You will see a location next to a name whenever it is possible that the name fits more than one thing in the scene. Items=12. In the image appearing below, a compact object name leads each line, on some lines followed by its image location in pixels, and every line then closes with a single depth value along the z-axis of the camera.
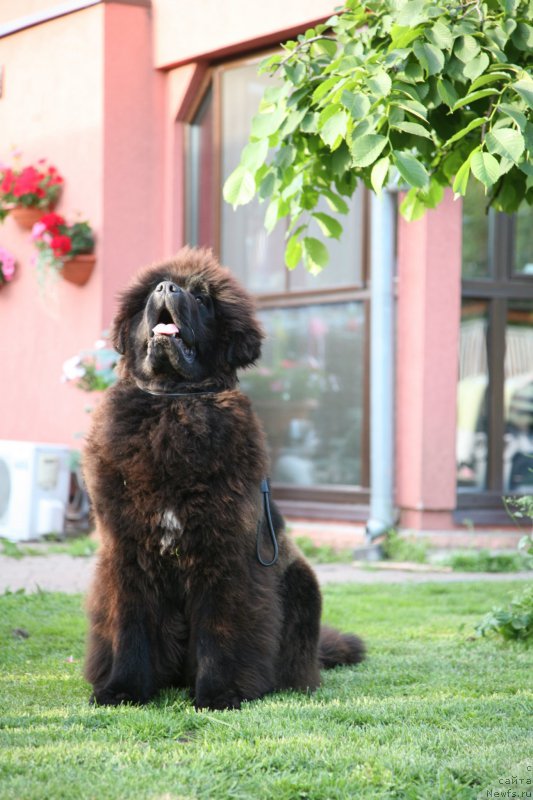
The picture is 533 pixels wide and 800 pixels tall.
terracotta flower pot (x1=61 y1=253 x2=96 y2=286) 17.13
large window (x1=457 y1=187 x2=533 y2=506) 15.74
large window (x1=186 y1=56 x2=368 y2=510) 15.92
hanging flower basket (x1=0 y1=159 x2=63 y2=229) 17.39
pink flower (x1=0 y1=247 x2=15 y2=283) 18.60
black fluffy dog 6.58
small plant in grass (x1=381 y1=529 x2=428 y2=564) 14.35
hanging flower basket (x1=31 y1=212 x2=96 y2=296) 16.84
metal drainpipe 14.73
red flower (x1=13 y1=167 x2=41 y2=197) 17.36
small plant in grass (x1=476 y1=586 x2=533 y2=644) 8.84
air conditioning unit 16.25
